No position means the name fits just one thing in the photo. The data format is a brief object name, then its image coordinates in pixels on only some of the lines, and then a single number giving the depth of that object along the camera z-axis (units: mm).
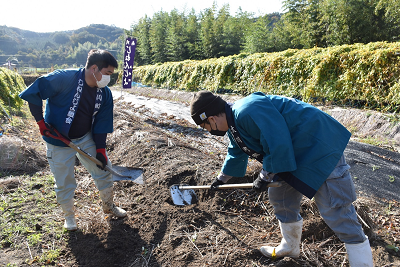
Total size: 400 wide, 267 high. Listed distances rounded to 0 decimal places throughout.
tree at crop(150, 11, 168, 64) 29109
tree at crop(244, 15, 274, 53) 18303
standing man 2623
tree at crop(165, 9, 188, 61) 25250
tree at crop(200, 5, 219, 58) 21828
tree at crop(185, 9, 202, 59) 24184
